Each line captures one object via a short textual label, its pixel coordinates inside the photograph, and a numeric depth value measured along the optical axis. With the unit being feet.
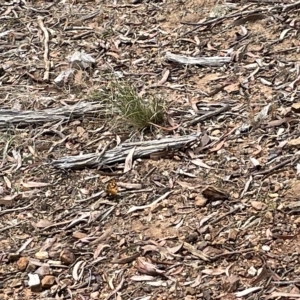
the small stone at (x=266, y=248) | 10.02
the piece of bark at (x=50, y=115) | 13.39
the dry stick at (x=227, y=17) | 15.07
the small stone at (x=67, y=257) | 10.53
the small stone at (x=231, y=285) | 9.61
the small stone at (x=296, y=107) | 12.26
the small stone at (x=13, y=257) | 10.79
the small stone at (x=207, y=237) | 10.37
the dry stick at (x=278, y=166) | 11.19
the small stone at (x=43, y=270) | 10.46
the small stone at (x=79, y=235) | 10.93
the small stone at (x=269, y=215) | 10.45
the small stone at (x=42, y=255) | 10.73
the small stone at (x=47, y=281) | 10.30
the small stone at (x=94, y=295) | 9.99
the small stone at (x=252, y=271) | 9.75
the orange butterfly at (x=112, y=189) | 11.50
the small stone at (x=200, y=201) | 10.93
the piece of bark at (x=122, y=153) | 12.10
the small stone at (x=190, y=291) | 9.72
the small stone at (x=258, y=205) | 10.64
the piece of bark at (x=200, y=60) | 14.01
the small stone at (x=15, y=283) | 10.43
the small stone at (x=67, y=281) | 10.28
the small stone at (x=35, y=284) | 10.28
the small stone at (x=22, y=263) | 10.64
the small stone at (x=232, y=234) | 10.28
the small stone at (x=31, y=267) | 10.58
